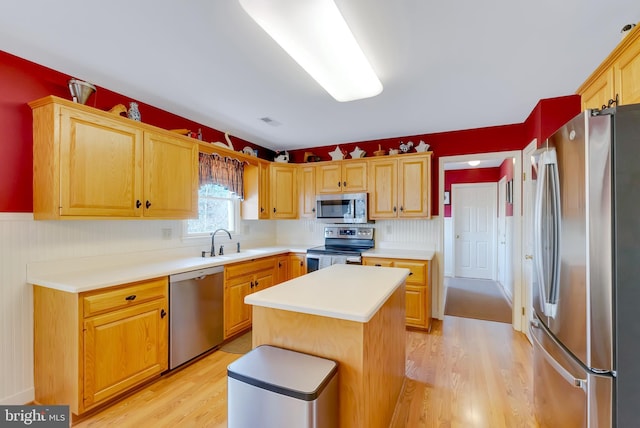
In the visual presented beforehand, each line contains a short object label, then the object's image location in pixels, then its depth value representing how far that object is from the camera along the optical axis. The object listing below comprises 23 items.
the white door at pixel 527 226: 3.16
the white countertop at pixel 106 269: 1.96
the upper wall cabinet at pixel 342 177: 3.97
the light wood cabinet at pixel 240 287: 3.03
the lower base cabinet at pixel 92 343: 1.87
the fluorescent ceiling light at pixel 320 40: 1.37
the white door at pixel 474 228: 6.01
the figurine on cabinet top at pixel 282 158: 4.48
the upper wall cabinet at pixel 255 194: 4.03
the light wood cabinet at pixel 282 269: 3.85
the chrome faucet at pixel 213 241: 3.33
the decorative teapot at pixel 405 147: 3.87
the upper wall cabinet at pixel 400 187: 3.63
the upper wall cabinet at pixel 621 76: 1.38
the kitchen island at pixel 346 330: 1.36
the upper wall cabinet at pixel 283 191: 4.22
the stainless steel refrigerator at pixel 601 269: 1.20
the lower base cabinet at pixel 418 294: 3.38
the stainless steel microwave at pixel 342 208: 3.90
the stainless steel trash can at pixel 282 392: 1.17
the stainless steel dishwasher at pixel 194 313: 2.46
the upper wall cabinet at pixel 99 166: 1.97
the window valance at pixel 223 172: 3.25
